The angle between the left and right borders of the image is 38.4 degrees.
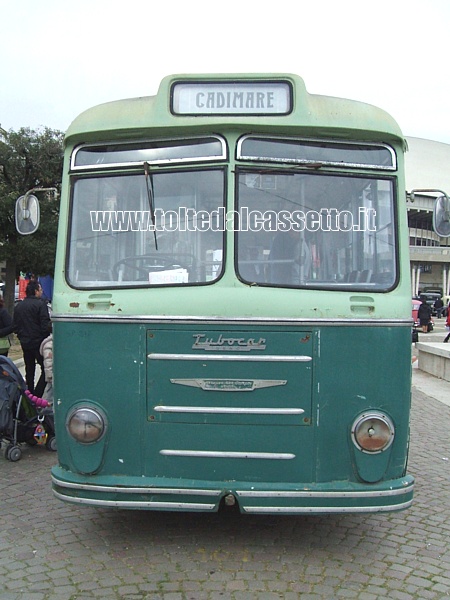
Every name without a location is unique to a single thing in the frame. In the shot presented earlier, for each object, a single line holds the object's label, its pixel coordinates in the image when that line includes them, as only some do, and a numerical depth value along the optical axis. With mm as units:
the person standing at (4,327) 7586
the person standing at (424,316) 26709
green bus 3936
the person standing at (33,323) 7996
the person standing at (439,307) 43588
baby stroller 6297
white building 71188
